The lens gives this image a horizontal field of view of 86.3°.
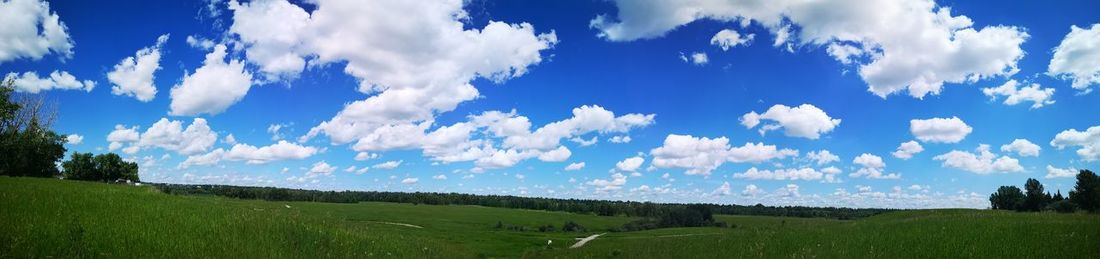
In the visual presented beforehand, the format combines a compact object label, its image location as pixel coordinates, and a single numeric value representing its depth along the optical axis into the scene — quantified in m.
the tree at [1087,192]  66.69
